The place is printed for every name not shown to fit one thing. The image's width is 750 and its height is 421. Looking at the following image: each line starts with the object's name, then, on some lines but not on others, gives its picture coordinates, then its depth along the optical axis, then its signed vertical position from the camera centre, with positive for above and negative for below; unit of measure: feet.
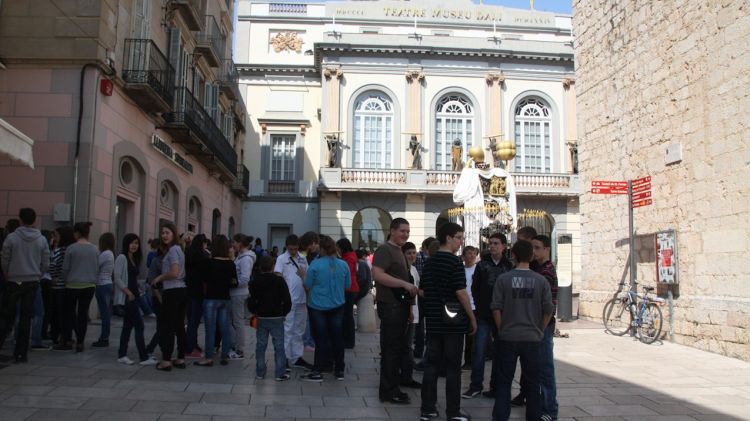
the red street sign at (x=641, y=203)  36.96 +3.91
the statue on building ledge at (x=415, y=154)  89.86 +16.12
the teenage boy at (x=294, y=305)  25.23 -1.84
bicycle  34.17 -2.96
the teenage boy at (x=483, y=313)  19.97 -1.67
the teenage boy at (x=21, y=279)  22.90 -0.85
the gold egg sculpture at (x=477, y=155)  40.47 +7.27
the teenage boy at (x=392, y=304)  19.25 -1.34
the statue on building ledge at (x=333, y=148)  88.99 +16.66
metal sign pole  37.52 +1.68
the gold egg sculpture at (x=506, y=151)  40.06 +7.51
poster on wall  34.03 +0.54
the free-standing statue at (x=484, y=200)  38.40 +4.09
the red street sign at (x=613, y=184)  38.47 +5.19
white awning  21.85 +4.22
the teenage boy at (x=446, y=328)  17.25 -1.87
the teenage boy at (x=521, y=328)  16.35 -1.72
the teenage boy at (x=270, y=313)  22.65 -1.96
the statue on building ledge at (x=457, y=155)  87.88 +15.87
